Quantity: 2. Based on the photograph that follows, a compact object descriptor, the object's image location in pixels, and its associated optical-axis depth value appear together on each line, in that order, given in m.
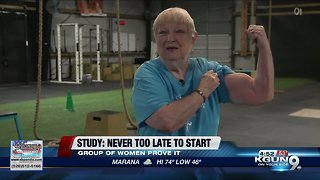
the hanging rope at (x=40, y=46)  3.45
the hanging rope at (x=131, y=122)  6.19
